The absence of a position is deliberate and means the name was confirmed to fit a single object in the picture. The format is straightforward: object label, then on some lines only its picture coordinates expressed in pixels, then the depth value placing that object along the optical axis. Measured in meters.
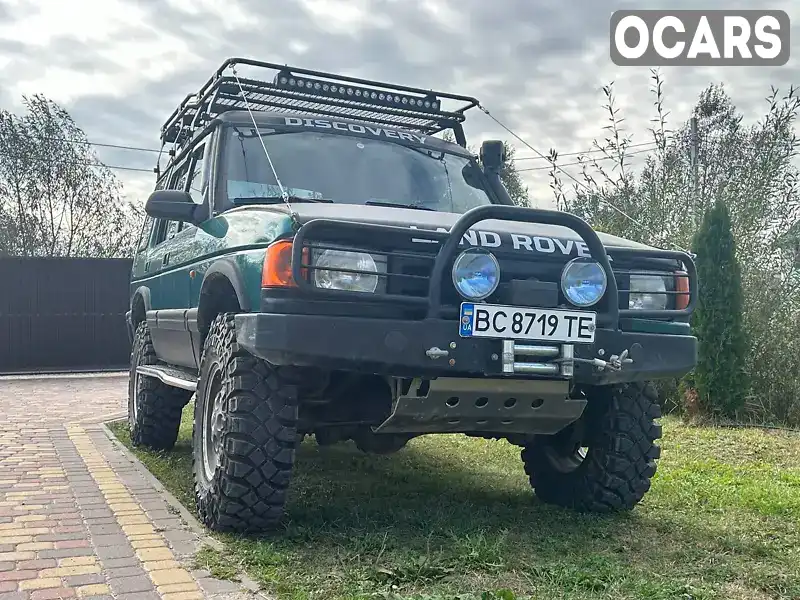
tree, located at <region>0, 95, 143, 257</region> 16.55
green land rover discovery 3.08
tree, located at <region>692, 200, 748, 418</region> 7.88
